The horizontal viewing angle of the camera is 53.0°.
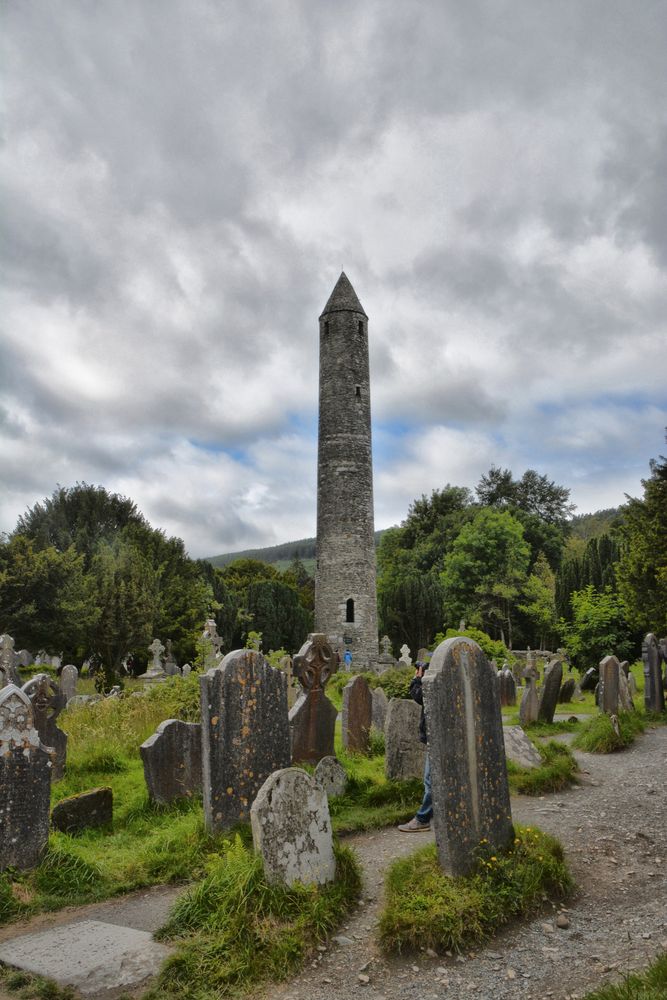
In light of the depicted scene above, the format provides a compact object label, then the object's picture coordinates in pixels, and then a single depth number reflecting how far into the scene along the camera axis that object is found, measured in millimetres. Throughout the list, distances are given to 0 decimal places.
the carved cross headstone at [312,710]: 8352
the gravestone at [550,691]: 11844
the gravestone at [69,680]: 15719
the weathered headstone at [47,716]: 8148
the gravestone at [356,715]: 9445
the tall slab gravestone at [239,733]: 5734
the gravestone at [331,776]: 7145
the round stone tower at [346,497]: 29406
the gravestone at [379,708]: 10555
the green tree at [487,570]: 41469
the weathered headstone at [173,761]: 6914
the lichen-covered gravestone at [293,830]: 4379
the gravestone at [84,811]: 6265
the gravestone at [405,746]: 7727
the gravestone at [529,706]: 11828
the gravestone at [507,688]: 15883
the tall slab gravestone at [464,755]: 4547
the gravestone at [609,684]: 12125
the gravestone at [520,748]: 8266
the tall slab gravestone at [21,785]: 5238
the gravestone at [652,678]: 13203
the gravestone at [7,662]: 11373
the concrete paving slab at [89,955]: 3820
